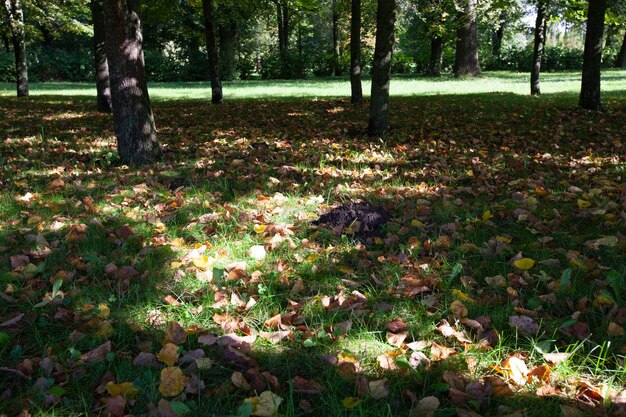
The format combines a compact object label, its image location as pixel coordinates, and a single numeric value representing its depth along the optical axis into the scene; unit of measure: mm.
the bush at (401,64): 36875
